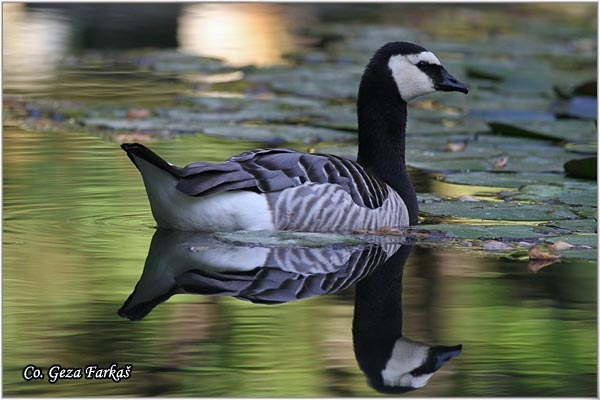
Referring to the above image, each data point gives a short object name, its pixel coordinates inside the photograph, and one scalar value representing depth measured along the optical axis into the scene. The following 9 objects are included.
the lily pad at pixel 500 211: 16.80
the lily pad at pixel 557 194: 18.02
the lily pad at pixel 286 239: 14.89
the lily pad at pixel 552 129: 24.34
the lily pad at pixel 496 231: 15.52
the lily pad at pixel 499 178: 19.33
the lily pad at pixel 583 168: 20.14
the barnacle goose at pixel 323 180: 15.04
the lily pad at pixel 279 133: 23.42
